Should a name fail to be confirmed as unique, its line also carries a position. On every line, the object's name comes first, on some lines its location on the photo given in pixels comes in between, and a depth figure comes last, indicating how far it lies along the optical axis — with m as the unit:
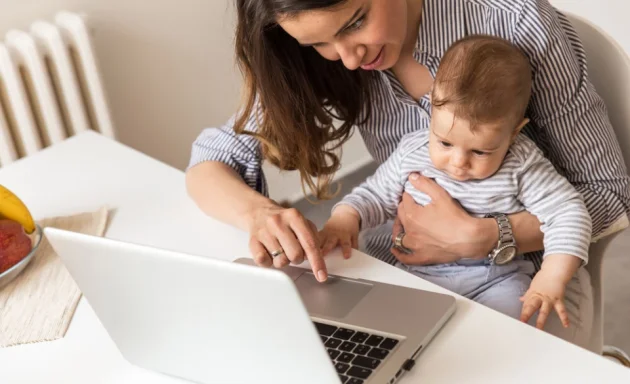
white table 0.86
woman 1.13
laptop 0.76
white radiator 1.92
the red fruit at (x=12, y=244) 1.14
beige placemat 1.05
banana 1.20
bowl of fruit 1.14
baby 1.11
